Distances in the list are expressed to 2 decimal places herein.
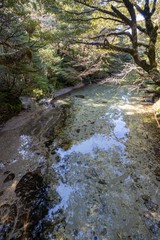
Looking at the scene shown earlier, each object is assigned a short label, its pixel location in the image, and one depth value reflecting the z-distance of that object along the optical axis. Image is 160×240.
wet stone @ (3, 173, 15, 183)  3.73
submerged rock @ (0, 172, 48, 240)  2.65
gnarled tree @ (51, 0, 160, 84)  4.05
